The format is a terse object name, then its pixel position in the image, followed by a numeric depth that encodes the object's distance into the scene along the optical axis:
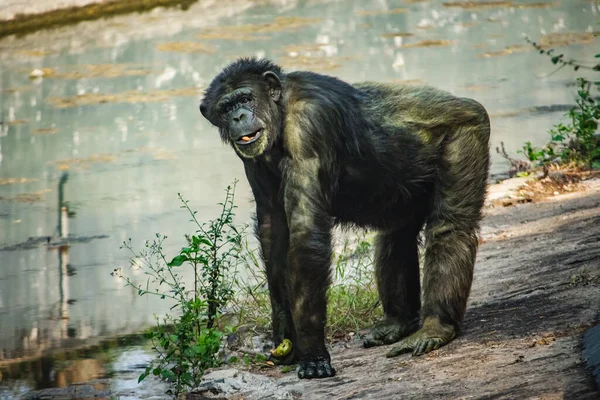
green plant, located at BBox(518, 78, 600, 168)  20.53
